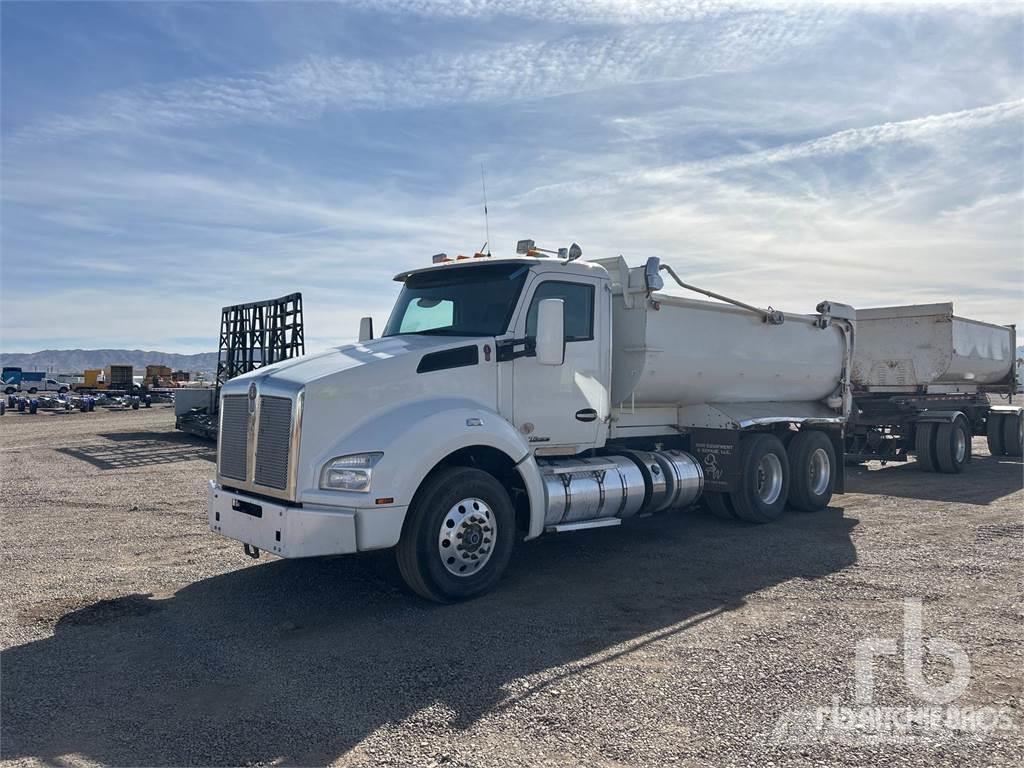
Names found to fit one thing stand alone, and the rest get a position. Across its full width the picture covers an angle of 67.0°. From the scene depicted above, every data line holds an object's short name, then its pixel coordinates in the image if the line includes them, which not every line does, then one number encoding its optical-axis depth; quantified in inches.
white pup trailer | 612.1
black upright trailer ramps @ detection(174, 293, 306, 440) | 778.8
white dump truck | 236.1
